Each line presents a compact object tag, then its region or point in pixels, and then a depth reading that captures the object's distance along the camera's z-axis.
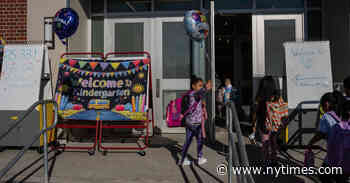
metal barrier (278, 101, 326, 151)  5.26
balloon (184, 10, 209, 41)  5.42
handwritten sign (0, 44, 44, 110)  5.25
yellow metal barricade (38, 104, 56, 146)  5.21
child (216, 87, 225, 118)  10.02
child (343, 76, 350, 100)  2.91
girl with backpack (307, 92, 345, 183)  2.66
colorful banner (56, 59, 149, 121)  5.15
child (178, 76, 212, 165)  4.41
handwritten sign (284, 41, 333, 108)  5.25
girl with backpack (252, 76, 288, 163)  4.11
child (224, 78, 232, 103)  9.40
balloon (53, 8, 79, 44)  5.46
